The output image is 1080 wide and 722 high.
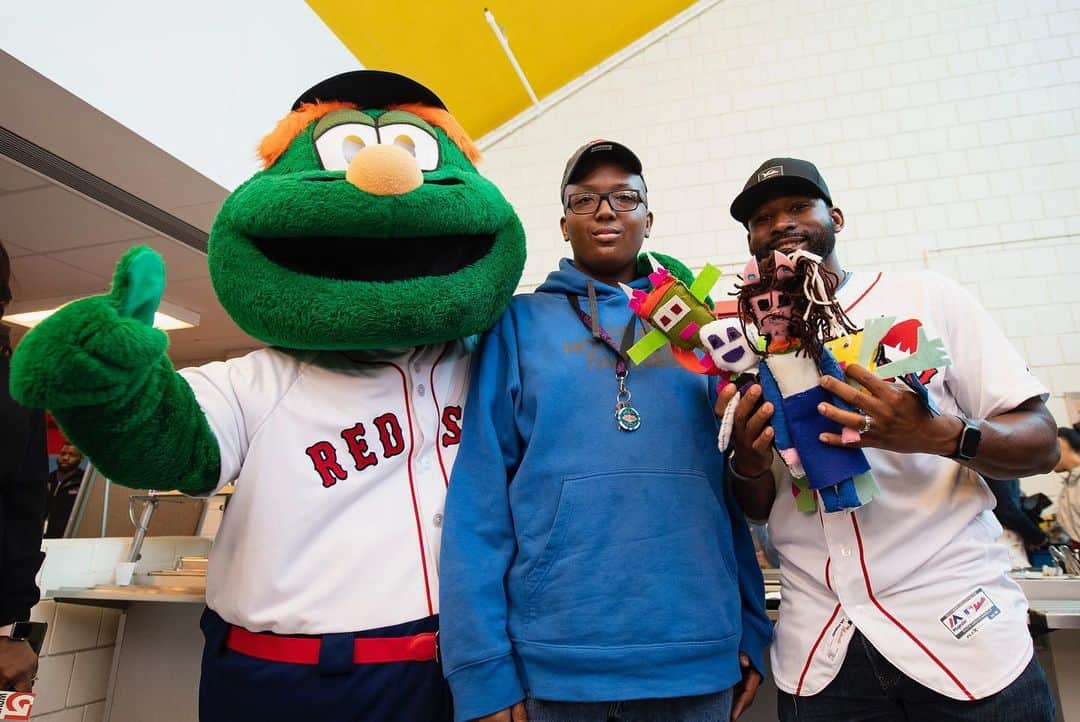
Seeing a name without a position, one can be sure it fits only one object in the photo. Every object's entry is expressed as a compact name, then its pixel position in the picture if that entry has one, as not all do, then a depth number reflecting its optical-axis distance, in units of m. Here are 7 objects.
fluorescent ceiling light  4.85
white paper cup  2.46
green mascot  1.05
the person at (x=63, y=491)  4.05
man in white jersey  1.02
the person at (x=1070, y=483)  3.29
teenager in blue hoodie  1.02
